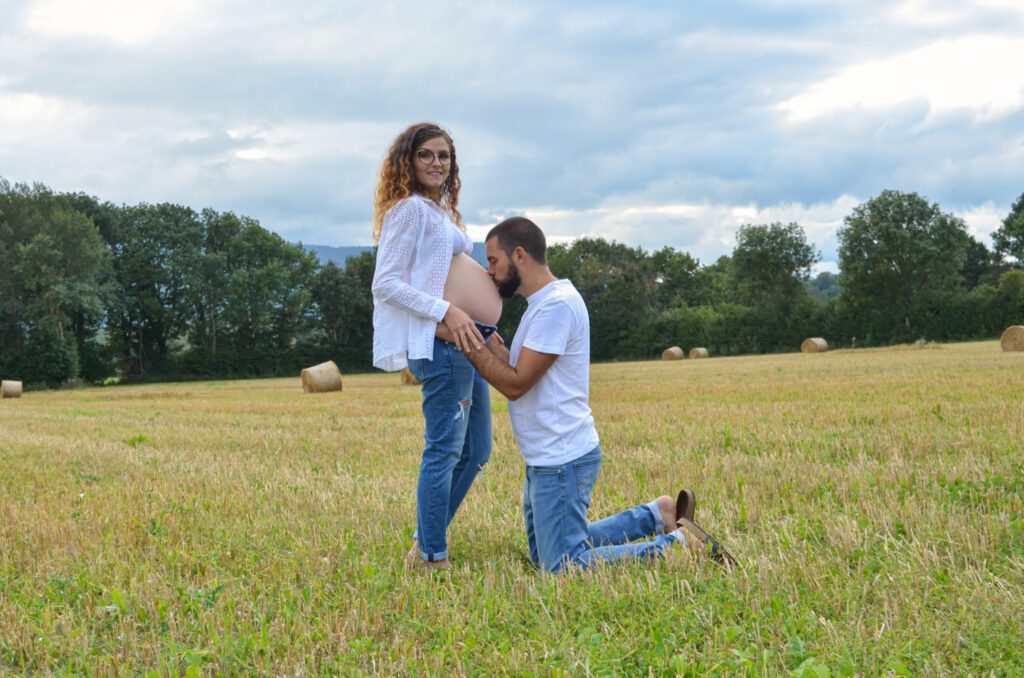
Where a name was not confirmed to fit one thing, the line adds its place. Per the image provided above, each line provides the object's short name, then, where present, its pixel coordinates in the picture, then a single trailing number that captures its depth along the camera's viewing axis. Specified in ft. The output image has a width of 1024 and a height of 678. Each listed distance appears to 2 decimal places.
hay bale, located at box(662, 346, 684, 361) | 151.94
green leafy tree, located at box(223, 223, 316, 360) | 170.19
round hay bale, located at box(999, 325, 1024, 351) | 92.89
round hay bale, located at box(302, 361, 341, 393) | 83.92
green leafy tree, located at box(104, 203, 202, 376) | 164.86
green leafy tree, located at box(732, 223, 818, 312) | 188.14
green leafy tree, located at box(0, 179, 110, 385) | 139.44
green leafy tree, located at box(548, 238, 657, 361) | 177.88
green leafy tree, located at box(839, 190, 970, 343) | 162.30
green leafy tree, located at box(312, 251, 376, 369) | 182.29
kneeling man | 12.44
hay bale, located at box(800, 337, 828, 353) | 139.95
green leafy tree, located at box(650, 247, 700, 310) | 231.50
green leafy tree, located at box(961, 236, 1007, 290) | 211.82
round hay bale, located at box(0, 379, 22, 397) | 100.89
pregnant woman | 12.46
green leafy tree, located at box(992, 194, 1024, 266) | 203.09
